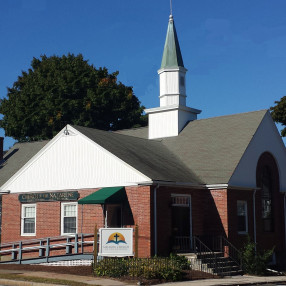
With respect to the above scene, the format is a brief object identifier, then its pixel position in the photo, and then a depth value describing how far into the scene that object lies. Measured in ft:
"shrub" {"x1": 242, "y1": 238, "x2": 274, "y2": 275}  81.51
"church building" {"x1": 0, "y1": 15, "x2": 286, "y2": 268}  83.82
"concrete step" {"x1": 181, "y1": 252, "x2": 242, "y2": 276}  77.61
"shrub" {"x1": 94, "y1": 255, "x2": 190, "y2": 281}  67.15
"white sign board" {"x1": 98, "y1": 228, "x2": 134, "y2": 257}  72.95
